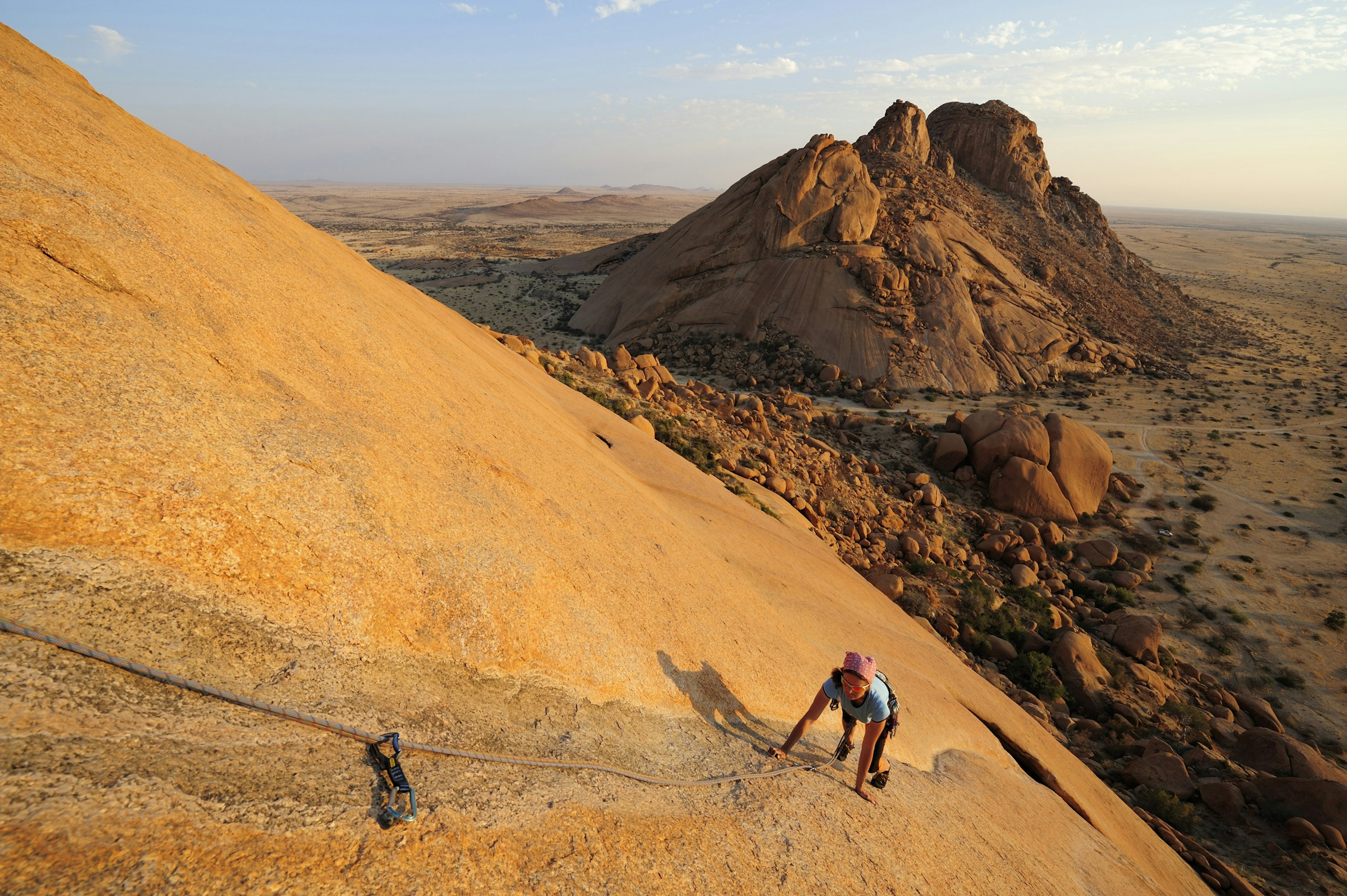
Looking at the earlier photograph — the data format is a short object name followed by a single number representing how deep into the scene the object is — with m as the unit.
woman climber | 4.92
